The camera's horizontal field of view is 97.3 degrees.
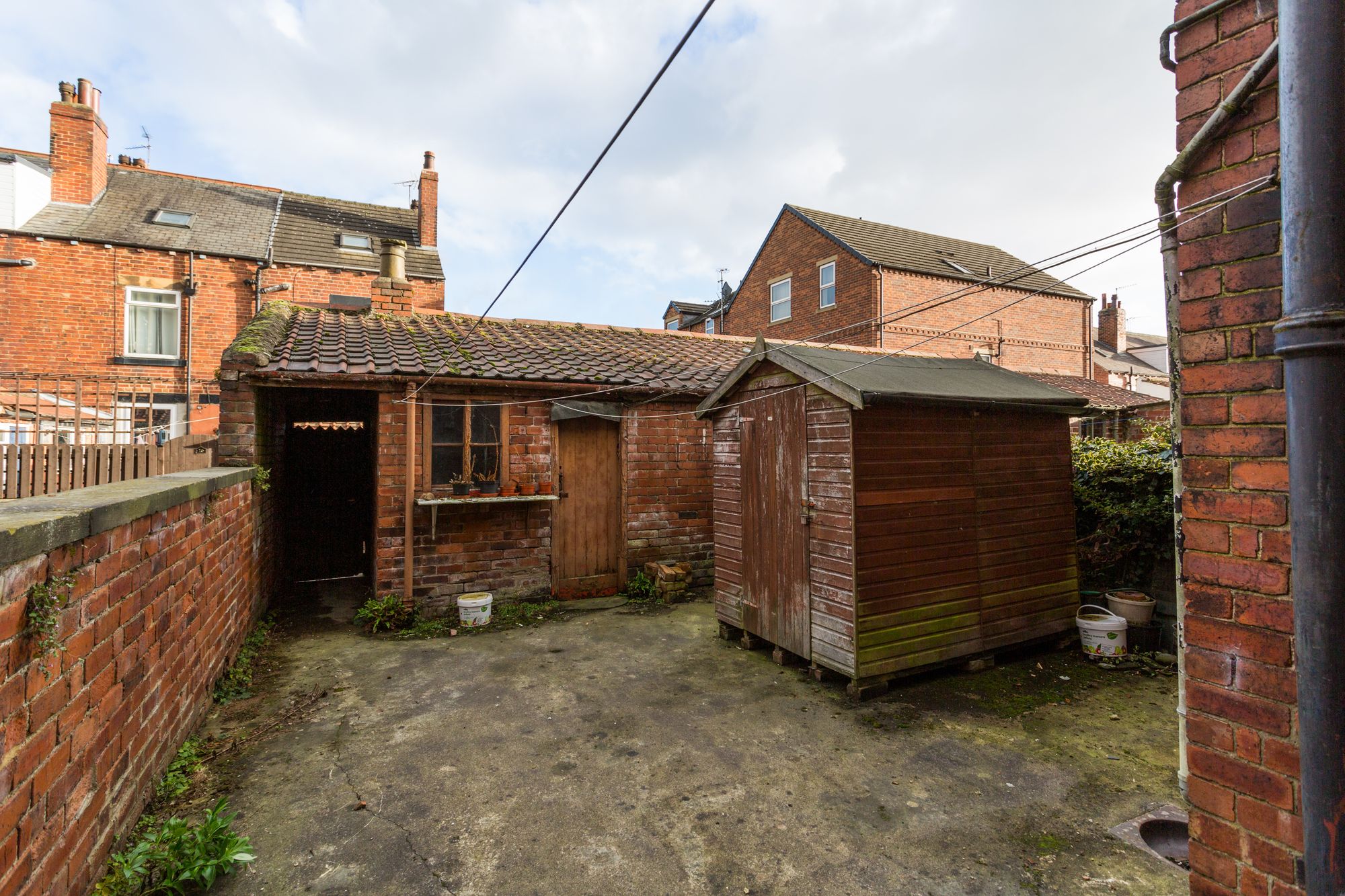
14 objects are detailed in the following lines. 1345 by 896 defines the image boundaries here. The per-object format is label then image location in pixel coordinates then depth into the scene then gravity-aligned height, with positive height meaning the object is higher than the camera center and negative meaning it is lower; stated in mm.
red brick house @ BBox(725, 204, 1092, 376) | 17131 +5111
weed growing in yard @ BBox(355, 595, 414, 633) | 6418 -1670
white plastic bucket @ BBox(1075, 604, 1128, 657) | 5250 -1575
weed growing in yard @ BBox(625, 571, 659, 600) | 7676 -1672
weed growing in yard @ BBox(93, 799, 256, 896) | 2457 -1731
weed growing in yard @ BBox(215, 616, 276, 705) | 4578 -1764
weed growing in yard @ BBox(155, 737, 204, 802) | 3207 -1778
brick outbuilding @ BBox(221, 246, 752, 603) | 6730 +182
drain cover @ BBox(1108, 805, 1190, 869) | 2822 -1862
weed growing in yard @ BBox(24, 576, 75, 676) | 1893 -496
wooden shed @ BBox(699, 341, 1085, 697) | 4590 -445
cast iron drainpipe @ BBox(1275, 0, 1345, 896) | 1204 +148
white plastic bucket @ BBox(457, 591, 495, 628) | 6543 -1661
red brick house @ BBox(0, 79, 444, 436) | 12695 +4485
